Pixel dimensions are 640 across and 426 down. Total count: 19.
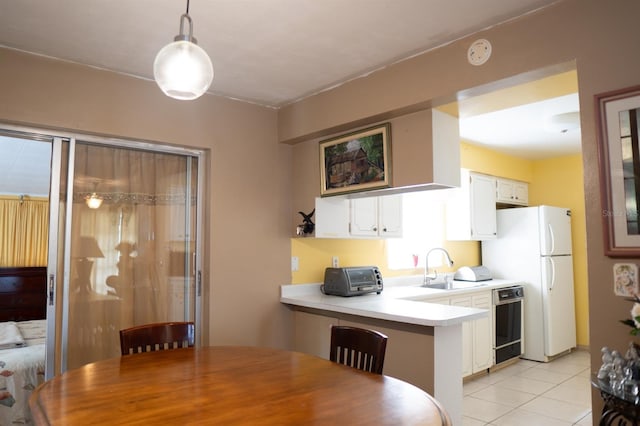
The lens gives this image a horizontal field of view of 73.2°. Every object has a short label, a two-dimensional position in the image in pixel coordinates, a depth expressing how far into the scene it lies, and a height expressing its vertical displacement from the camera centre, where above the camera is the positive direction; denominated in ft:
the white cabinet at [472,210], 15.75 +1.16
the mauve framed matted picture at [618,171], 5.62 +0.92
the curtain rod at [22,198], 8.01 +0.95
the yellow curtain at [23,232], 8.04 +0.28
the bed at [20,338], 7.97 -1.73
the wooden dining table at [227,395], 4.11 -1.67
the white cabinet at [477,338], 13.16 -3.06
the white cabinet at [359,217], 11.21 +0.72
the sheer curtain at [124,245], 8.90 +0.01
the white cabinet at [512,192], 17.29 +2.04
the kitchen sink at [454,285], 14.31 -1.48
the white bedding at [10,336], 8.03 -1.67
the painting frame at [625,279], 5.55 -0.52
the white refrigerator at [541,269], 15.83 -1.08
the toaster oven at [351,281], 11.18 -1.02
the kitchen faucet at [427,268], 14.94 -0.93
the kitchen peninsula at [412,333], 7.92 -1.83
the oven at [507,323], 14.66 -2.88
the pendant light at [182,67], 4.59 +1.91
